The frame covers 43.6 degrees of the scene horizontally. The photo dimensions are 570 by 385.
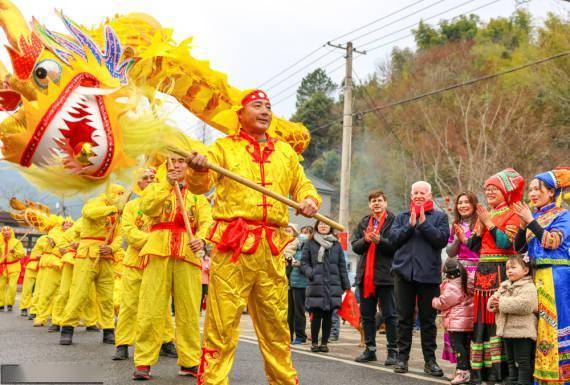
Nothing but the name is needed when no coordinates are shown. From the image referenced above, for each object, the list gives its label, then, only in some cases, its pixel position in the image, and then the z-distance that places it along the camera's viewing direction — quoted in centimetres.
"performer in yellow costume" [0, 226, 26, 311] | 1789
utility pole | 2173
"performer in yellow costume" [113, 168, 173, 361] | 762
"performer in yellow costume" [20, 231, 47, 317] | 1695
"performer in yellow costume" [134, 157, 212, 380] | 677
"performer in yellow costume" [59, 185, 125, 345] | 966
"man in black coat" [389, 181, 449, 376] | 755
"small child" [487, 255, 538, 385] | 605
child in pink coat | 697
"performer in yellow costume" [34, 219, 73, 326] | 1335
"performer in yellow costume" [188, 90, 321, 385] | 504
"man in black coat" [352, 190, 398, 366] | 842
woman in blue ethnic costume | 579
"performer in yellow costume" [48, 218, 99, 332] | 1095
